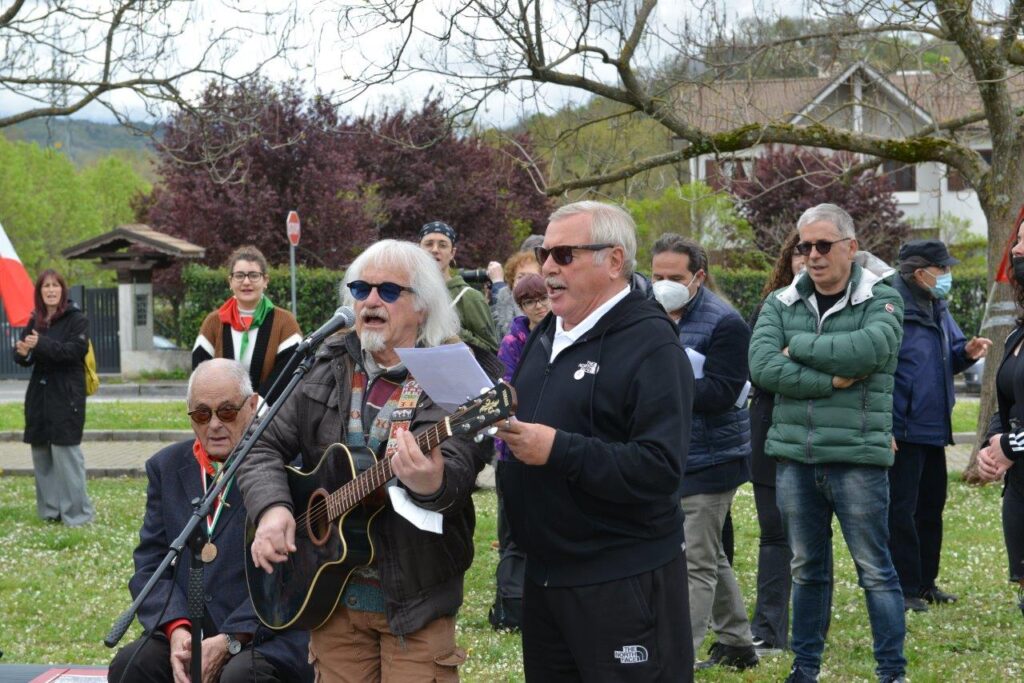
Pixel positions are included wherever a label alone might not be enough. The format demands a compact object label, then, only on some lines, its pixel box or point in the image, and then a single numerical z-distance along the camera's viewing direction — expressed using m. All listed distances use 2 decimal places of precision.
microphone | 3.93
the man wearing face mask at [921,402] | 7.25
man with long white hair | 3.75
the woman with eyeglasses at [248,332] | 7.98
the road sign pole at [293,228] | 21.74
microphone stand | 3.65
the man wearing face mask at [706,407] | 5.69
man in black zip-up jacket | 3.45
